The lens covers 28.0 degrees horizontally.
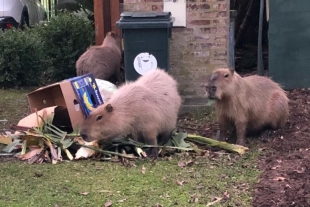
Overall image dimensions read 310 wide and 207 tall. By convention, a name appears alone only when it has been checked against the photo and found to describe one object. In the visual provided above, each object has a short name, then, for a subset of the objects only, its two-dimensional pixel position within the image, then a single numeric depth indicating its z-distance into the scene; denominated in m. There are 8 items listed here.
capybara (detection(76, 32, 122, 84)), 9.55
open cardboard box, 6.84
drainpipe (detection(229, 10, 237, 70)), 9.17
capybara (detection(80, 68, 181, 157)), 6.02
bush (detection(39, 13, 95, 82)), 10.85
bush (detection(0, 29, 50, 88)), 10.33
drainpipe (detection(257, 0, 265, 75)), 9.64
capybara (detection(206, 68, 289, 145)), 6.54
